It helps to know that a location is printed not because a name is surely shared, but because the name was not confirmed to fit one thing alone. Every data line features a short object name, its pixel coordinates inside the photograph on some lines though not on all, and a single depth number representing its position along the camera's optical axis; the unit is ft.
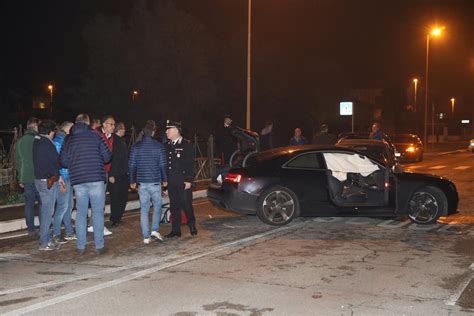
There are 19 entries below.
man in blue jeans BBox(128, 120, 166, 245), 27.91
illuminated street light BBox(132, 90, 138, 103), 119.89
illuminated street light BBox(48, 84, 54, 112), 162.34
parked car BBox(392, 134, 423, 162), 94.78
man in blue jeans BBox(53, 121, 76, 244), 28.32
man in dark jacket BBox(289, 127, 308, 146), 50.22
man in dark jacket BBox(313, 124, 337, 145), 49.67
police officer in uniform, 28.63
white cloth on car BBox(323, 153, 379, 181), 34.70
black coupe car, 32.63
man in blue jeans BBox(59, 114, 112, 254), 25.55
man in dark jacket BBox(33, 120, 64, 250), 26.71
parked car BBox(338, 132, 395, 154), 81.90
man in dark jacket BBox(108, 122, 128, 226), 32.32
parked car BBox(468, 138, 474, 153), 132.98
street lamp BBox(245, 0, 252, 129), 68.64
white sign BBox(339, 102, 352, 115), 125.11
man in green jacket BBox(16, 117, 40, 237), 28.81
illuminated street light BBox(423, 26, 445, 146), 135.48
